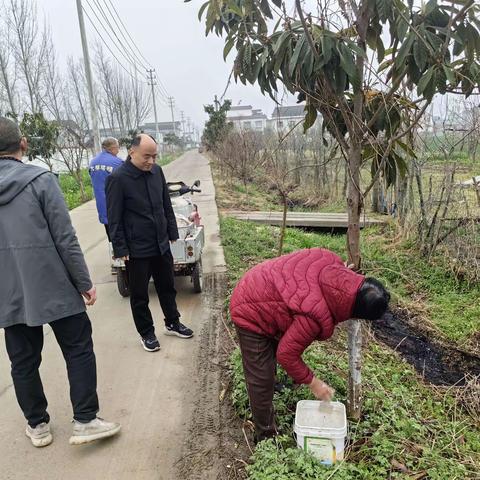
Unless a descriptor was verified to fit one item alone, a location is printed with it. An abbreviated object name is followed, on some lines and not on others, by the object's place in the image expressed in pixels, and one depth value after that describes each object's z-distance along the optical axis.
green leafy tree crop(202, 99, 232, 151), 22.81
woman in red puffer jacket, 1.96
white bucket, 2.10
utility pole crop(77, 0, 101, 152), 14.58
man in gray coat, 2.23
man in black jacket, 3.29
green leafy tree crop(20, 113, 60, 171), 13.12
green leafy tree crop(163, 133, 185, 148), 54.20
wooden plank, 8.88
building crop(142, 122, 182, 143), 99.07
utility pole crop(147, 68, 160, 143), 40.56
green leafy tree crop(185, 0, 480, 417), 1.66
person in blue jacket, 4.95
